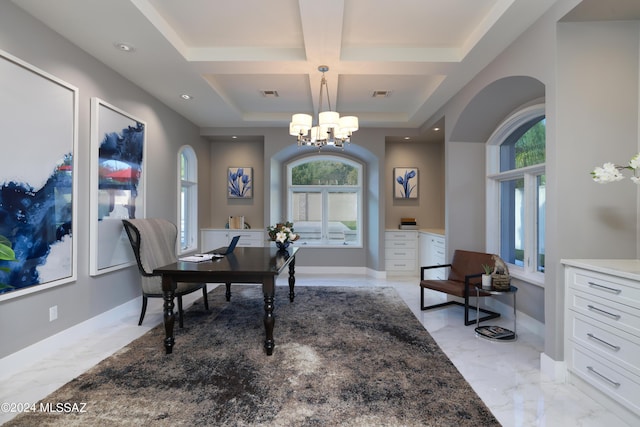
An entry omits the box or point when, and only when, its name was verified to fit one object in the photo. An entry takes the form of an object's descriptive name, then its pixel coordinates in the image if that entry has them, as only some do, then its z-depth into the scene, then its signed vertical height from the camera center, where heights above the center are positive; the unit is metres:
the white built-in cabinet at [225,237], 6.10 -0.43
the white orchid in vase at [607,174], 1.96 +0.25
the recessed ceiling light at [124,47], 2.92 +1.52
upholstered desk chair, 3.25 -0.41
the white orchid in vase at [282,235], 3.85 -0.25
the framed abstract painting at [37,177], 2.32 +0.29
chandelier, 3.20 +0.88
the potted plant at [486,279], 3.24 -0.64
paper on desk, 3.17 -0.44
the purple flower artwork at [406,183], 6.37 +0.62
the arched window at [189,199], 5.64 +0.27
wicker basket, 3.13 -0.65
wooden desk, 2.62 -0.52
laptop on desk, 3.63 -0.40
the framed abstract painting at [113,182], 3.16 +0.35
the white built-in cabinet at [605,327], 1.82 -0.69
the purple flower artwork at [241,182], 6.39 +0.63
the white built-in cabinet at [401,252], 6.09 -0.71
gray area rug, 1.87 -1.16
